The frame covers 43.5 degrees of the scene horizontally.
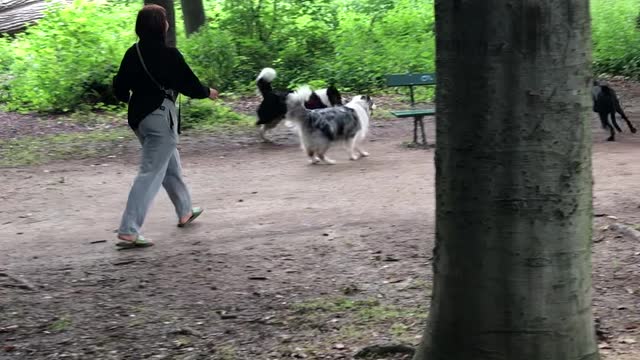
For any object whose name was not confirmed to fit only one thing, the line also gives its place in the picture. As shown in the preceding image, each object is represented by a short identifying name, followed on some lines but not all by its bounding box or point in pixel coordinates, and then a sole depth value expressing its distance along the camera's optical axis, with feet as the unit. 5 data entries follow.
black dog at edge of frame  38.63
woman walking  22.82
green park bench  40.65
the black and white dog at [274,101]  40.19
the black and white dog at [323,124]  36.60
